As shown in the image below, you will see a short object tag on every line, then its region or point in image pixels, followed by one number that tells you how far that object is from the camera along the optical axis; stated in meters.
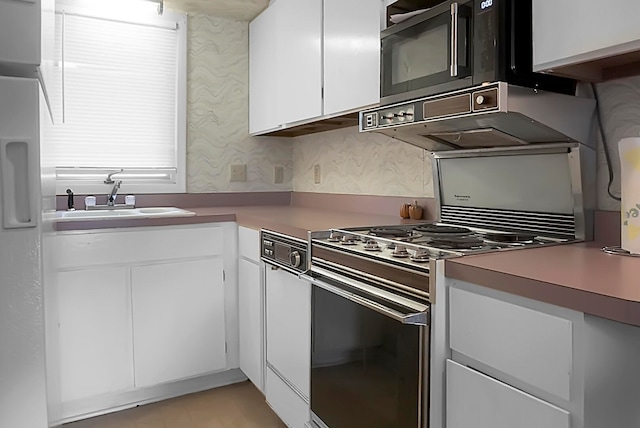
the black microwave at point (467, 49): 1.31
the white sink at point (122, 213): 2.23
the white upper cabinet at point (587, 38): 1.09
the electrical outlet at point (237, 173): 3.16
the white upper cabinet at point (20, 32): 1.12
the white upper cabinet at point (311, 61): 1.90
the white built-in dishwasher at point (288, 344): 1.79
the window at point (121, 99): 2.66
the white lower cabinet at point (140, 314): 2.12
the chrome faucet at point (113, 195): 2.68
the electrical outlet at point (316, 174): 3.01
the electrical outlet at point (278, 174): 3.30
